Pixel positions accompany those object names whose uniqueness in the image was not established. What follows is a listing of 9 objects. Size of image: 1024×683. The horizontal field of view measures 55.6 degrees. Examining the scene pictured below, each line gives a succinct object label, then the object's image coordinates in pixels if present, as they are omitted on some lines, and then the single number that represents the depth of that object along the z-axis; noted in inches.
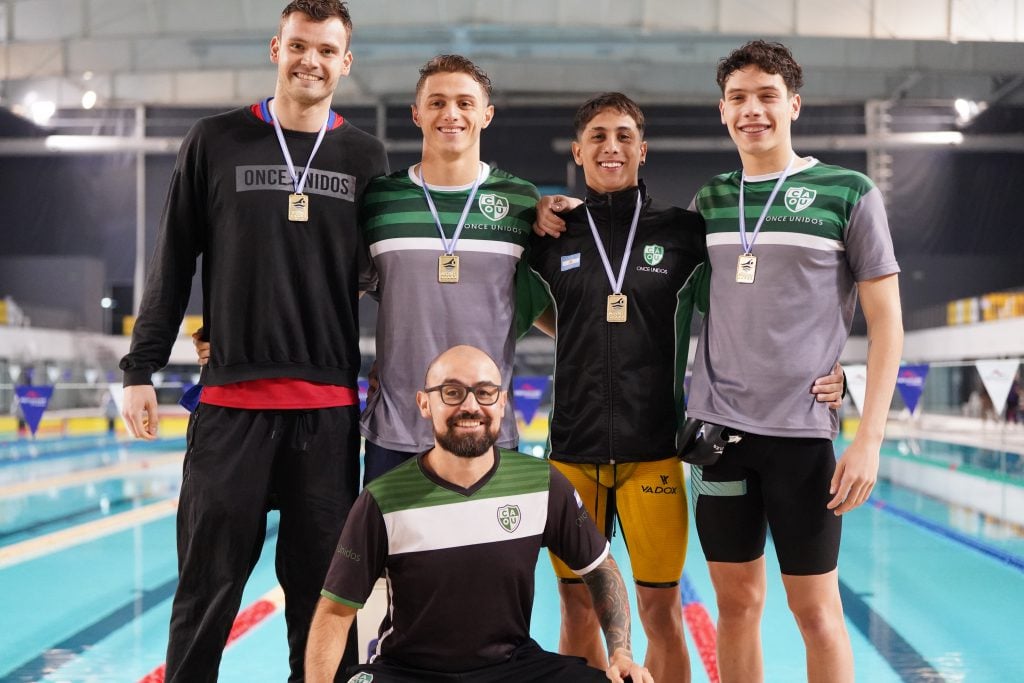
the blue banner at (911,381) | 440.1
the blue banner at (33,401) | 486.9
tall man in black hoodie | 97.2
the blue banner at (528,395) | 471.5
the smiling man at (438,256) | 103.2
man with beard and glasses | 89.3
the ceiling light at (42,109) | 748.6
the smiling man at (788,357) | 100.1
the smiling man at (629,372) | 108.2
